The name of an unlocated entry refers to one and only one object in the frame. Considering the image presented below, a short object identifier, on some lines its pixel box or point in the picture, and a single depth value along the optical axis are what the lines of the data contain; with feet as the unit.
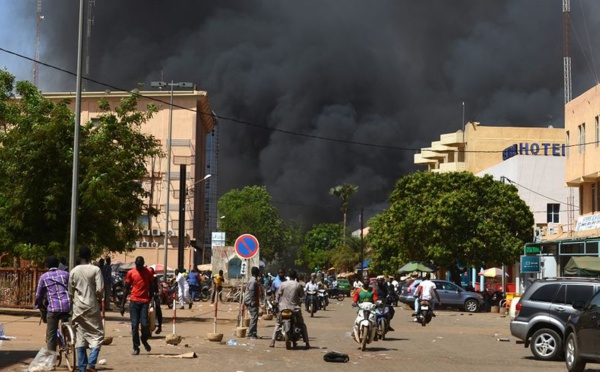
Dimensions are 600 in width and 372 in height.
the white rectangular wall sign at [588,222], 154.10
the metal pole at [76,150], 79.71
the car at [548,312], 64.85
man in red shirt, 59.21
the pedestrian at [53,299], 48.44
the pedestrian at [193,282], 157.58
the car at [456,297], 163.73
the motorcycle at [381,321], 82.83
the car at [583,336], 50.88
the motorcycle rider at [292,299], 70.03
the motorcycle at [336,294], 229.86
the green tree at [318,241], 497.05
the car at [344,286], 257.14
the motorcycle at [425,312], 112.29
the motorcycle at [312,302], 132.77
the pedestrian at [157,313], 80.67
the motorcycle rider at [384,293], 93.52
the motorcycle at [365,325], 69.05
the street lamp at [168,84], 182.18
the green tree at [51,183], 98.78
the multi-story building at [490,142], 312.09
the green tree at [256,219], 405.59
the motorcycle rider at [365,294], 72.79
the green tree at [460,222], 194.39
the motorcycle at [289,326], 69.05
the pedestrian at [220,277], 143.23
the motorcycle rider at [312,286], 135.95
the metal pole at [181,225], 207.16
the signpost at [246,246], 81.25
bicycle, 48.38
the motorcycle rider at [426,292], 113.60
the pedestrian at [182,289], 138.31
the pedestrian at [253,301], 79.36
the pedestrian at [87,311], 45.74
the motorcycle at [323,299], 153.10
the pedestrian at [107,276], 114.11
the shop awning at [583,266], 112.27
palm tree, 423.23
